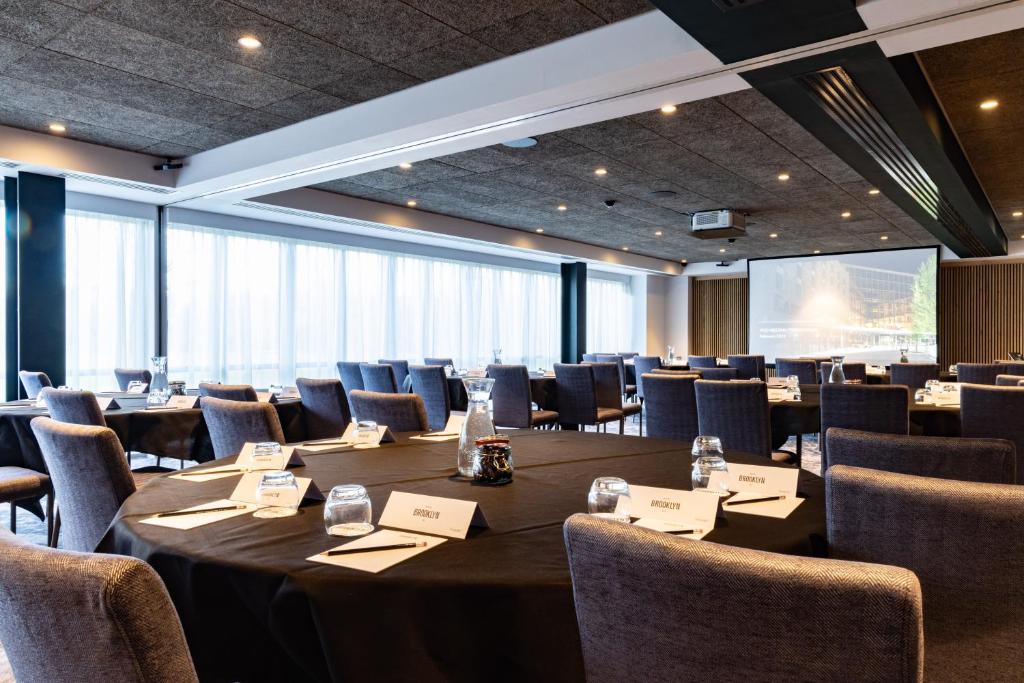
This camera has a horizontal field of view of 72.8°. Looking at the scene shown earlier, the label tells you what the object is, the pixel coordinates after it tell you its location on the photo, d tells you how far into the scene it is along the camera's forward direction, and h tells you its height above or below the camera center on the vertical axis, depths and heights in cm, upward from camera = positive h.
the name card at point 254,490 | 156 -34
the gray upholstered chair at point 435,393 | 551 -41
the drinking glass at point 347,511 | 132 -33
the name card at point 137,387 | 504 -33
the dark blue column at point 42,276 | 632 +61
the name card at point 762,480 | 164 -33
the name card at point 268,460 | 183 -33
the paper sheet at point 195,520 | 138 -36
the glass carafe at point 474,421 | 183 -21
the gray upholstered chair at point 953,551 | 107 -34
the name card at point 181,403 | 381 -34
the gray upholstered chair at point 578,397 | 609 -49
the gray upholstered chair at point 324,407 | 414 -40
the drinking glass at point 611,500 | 131 -30
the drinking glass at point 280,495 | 149 -33
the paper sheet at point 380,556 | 113 -36
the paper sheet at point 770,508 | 146 -36
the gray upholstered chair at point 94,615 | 69 -28
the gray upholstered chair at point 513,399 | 575 -49
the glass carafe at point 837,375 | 438 -22
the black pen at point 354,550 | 119 -36
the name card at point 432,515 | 132 -34
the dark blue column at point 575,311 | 1362 +60
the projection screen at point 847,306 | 1245 +66
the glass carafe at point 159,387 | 392 -27
